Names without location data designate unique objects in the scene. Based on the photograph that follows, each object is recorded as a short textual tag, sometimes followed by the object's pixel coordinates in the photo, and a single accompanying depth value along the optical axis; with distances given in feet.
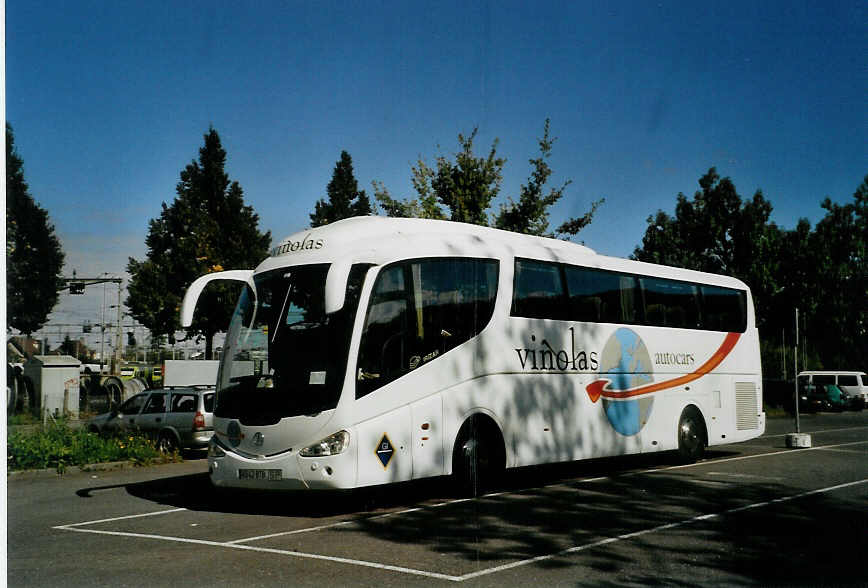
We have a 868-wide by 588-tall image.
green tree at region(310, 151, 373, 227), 100.12
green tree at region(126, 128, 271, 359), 83.41
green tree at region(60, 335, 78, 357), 239.67
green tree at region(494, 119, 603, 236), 75.00
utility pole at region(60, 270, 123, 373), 80.85
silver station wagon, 60.08
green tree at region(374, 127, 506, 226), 73.20
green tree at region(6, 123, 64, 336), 54.39
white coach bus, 32.32
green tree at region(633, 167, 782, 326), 71.51
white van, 145.48
